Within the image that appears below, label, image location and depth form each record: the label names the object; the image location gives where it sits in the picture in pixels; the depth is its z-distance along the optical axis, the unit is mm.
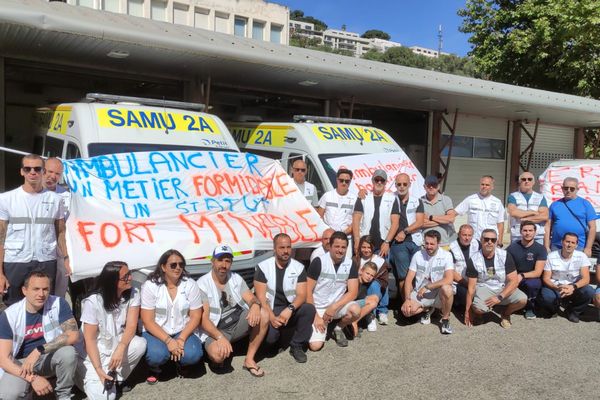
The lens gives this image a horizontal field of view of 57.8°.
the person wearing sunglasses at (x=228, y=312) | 4809
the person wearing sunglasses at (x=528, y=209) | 7184
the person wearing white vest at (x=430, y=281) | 6203
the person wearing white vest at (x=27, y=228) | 4668
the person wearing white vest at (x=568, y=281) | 6719
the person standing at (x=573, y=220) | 7320
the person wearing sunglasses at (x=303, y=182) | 7164
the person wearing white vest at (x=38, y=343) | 3879
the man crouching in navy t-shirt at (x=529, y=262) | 6734
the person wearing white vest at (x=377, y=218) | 6586
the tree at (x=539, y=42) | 15648
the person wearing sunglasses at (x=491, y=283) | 6434
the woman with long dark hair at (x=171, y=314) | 4590
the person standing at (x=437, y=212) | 6745
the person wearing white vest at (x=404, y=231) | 6664
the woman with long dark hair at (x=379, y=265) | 6184
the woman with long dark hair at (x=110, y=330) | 4223
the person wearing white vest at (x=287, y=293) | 5230
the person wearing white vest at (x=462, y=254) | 6562
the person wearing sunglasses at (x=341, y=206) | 6750
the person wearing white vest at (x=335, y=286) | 5586
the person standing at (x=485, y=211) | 7090
